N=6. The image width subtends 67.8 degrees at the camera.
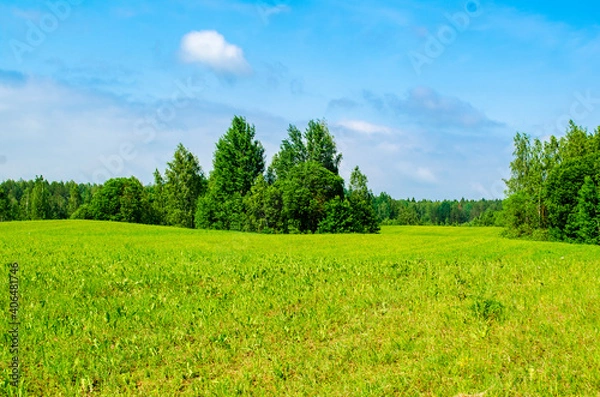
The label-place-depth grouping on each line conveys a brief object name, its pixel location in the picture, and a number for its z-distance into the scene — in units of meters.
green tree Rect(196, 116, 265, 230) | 71.25
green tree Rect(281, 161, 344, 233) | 61.72
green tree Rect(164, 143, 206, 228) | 79.69
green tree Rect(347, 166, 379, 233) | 63.62
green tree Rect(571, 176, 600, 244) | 52.09
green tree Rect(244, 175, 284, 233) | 62.81
